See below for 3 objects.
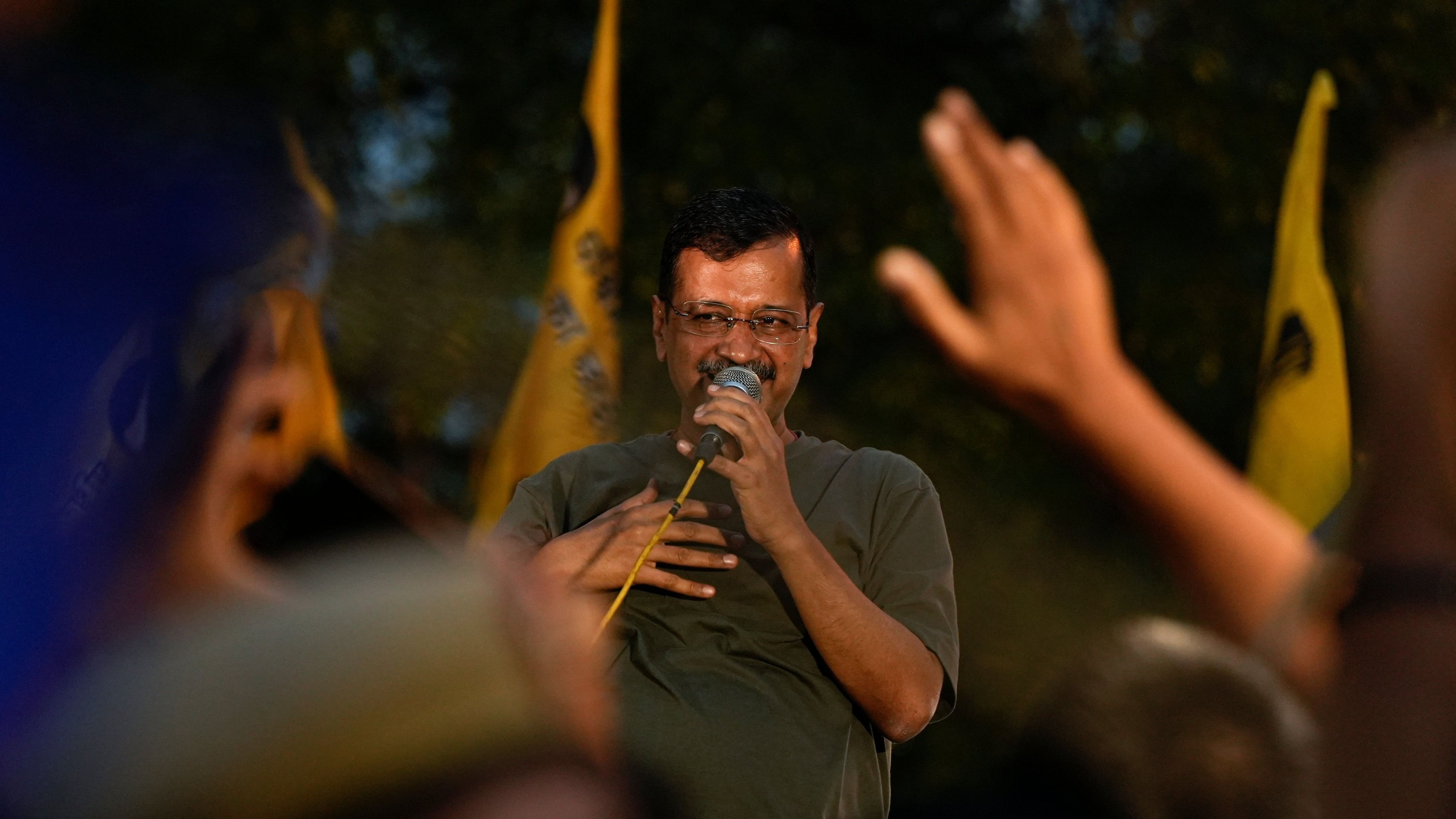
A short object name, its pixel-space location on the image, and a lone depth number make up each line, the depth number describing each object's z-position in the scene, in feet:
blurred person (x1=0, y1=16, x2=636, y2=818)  8.21
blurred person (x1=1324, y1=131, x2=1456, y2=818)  8.53
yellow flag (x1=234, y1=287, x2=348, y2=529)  8.62
